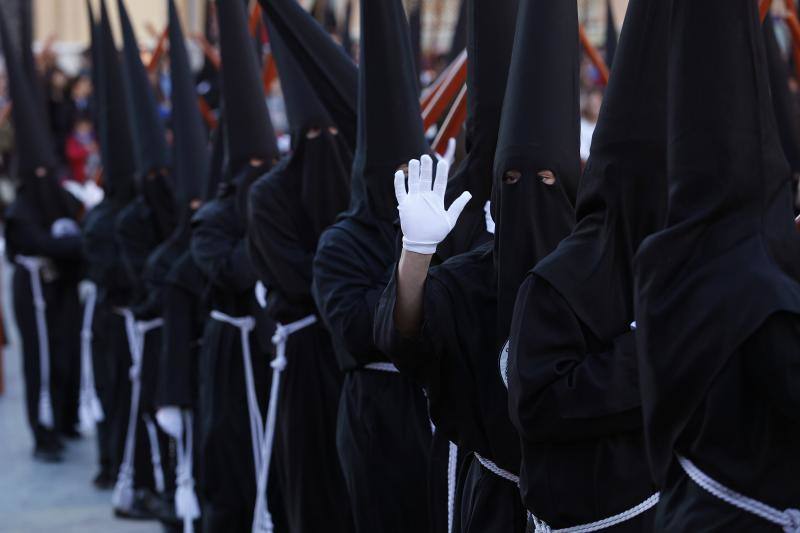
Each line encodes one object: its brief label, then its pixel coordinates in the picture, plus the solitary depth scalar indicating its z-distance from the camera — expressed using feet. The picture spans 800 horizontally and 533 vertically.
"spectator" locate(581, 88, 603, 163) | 30.19
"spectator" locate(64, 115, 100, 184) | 55.11
